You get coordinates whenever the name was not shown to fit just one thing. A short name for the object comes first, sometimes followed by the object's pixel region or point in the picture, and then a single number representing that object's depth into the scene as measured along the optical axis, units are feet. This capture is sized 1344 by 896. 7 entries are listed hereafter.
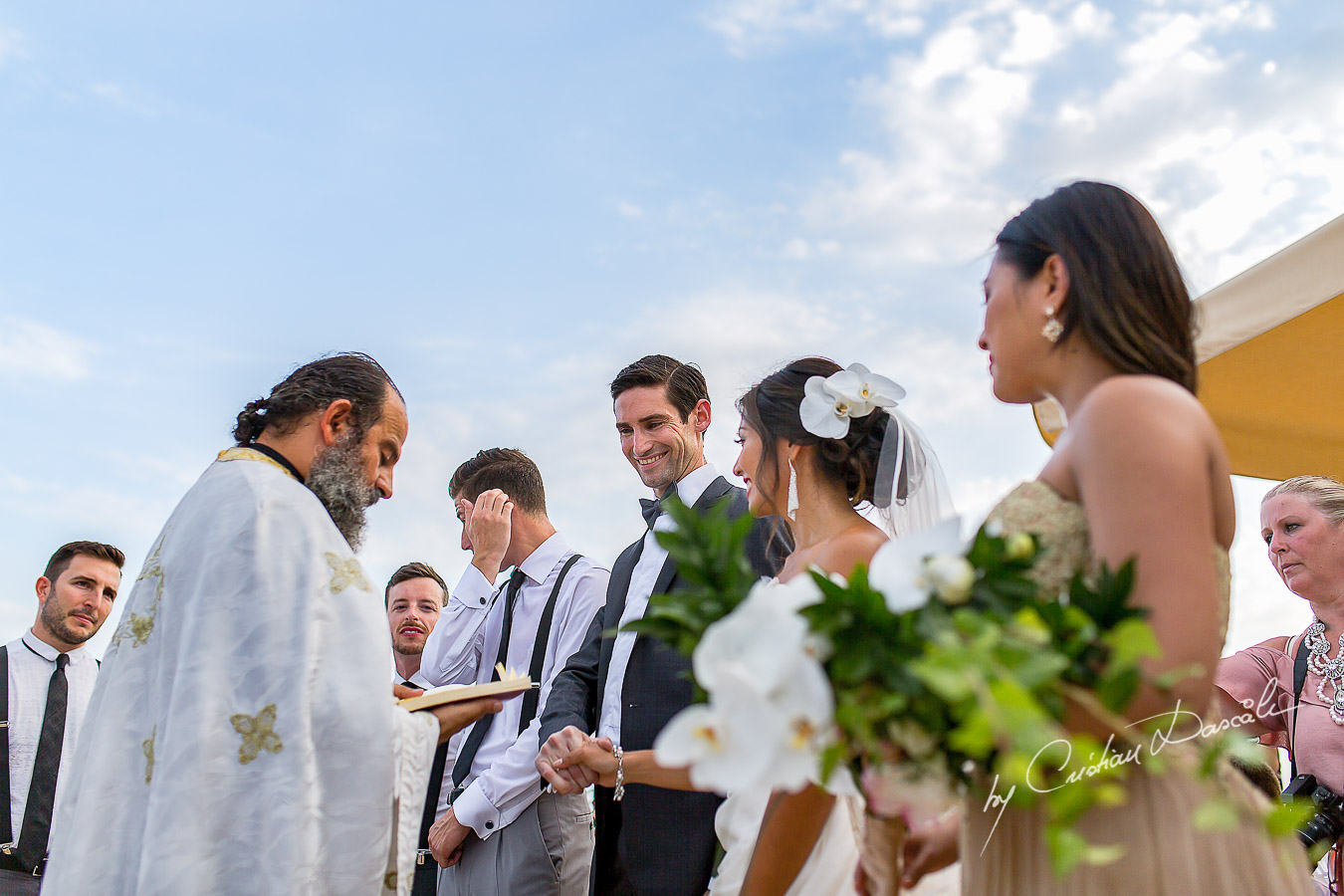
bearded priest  7.91
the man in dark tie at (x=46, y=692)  18.03
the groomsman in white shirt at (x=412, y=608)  21.91
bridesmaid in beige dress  4.60
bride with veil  8.19
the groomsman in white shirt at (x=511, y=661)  12.48
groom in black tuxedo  10.29
